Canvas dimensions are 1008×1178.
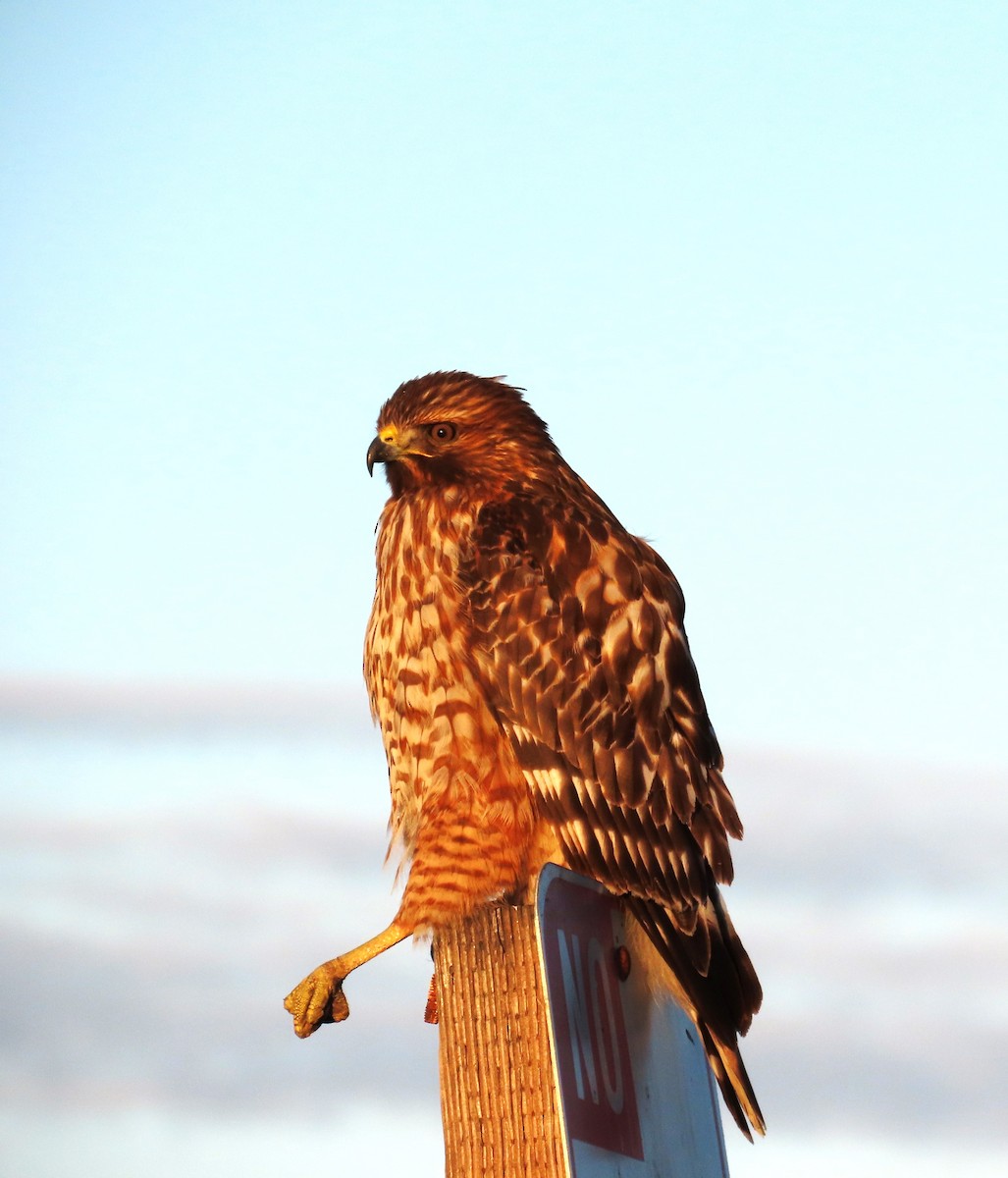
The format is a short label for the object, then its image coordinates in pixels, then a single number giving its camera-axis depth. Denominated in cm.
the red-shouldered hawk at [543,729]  945
